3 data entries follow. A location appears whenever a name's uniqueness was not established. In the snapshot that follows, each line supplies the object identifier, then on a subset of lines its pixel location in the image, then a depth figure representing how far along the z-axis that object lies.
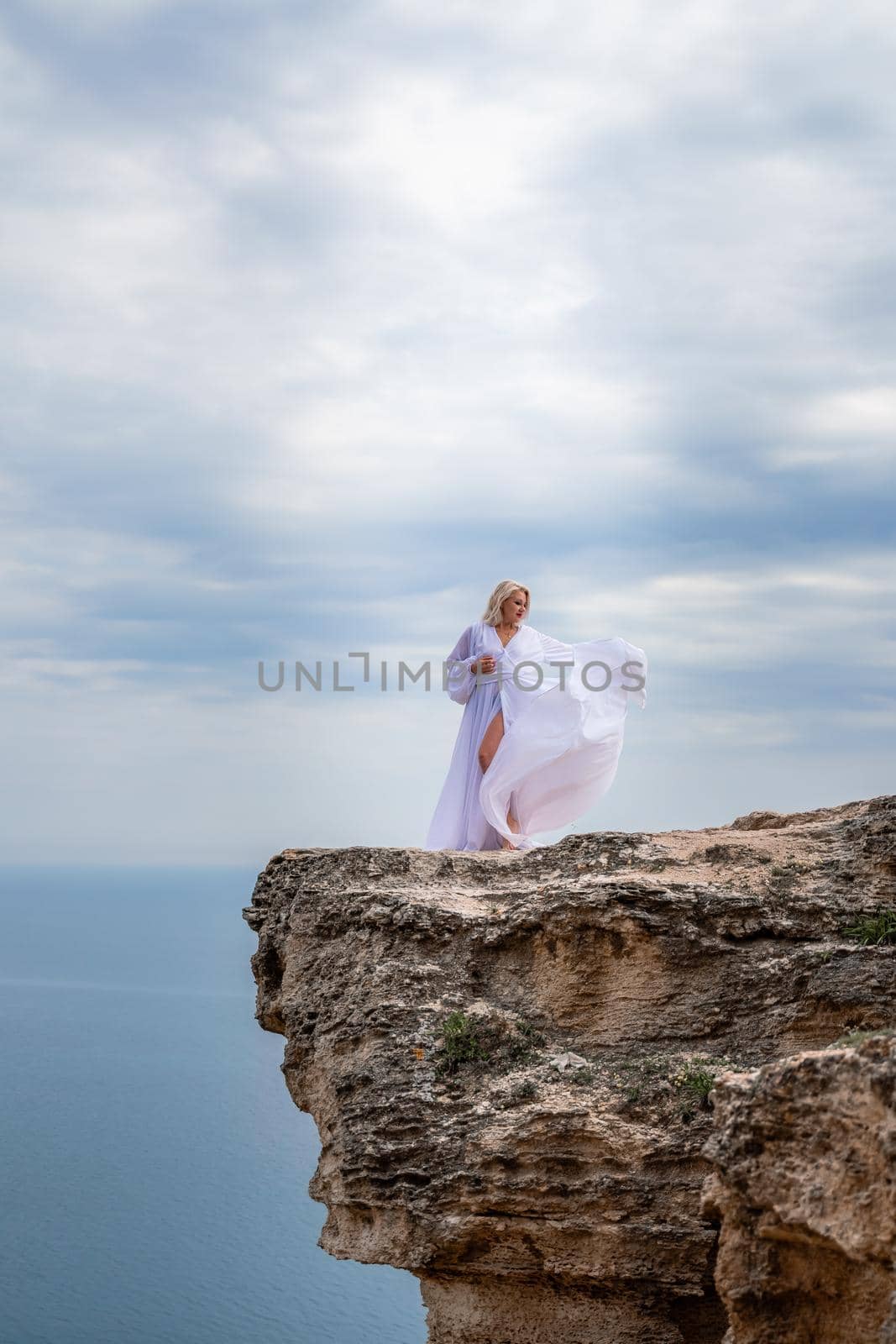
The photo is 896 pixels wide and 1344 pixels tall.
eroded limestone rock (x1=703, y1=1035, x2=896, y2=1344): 5.24
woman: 12.23
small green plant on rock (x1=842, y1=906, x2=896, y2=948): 8.00
